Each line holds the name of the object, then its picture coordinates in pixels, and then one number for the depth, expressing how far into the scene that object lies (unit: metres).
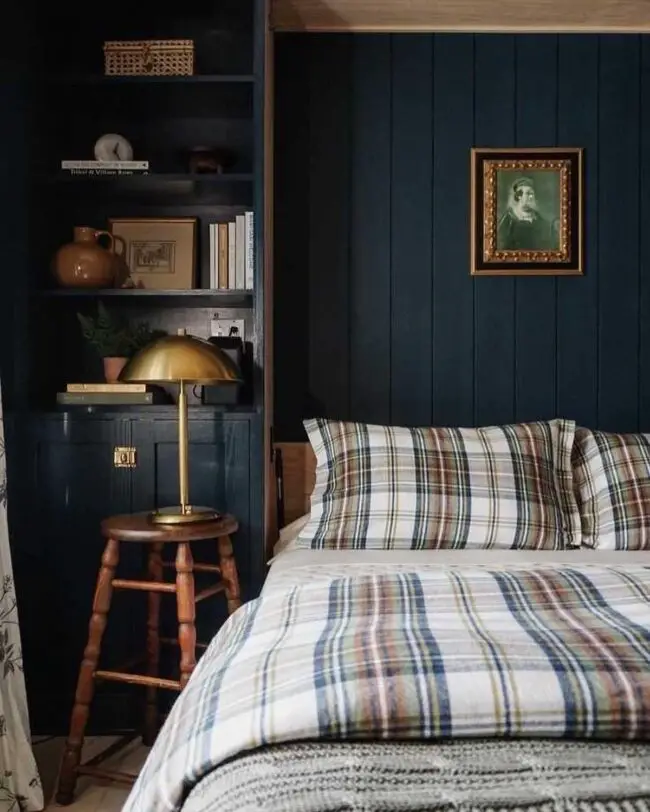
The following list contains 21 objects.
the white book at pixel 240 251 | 2.71
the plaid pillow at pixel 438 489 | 2.37
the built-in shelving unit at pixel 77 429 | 2.52
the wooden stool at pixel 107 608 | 2.14
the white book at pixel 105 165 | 2.62
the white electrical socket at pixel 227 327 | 2.85
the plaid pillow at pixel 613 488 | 2.40
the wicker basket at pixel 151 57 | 2.65
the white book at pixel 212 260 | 2.73
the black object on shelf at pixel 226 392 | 2.64
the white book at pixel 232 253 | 2.72
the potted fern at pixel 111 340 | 2.63
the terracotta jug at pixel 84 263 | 2.61
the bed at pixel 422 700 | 0.89
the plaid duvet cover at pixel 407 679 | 0.96
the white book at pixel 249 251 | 2.66
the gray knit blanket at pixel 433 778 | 0.86
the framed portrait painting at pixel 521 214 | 2.90
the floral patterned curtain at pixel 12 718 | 2.00
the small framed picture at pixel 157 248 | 2.83
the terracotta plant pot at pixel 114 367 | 2.64
